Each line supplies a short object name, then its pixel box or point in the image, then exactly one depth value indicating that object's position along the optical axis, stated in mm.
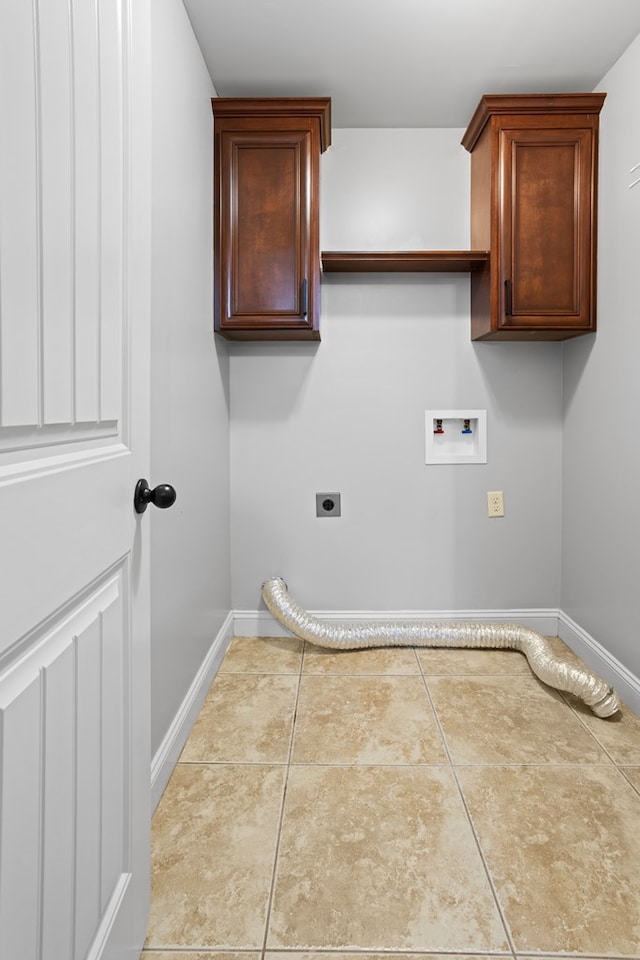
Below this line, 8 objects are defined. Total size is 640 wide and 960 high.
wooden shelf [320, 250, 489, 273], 2412
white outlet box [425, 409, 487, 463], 2730
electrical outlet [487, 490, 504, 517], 2760
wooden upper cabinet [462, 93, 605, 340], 2311
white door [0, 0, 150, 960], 604
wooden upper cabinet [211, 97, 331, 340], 2307
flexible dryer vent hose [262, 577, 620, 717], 2561
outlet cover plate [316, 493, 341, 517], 2766
